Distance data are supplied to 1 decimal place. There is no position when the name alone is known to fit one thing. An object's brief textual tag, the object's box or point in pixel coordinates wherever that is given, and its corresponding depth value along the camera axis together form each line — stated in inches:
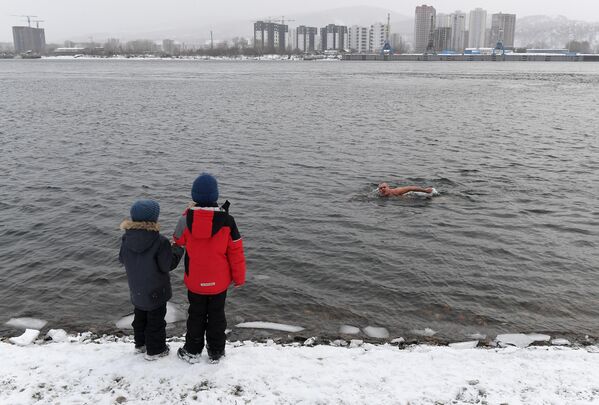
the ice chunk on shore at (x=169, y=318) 358.3
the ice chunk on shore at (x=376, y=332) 347.3
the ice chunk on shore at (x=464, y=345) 315.4
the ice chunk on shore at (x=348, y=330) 350.9
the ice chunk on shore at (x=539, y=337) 339.0
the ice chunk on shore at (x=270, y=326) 355.6
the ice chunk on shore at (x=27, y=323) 356.2
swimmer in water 681.0
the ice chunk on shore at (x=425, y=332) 349.2
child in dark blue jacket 255.4
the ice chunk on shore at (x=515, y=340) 330.3
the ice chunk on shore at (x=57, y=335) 318.0
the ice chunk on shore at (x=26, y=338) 313.0
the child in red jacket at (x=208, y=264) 249.4
